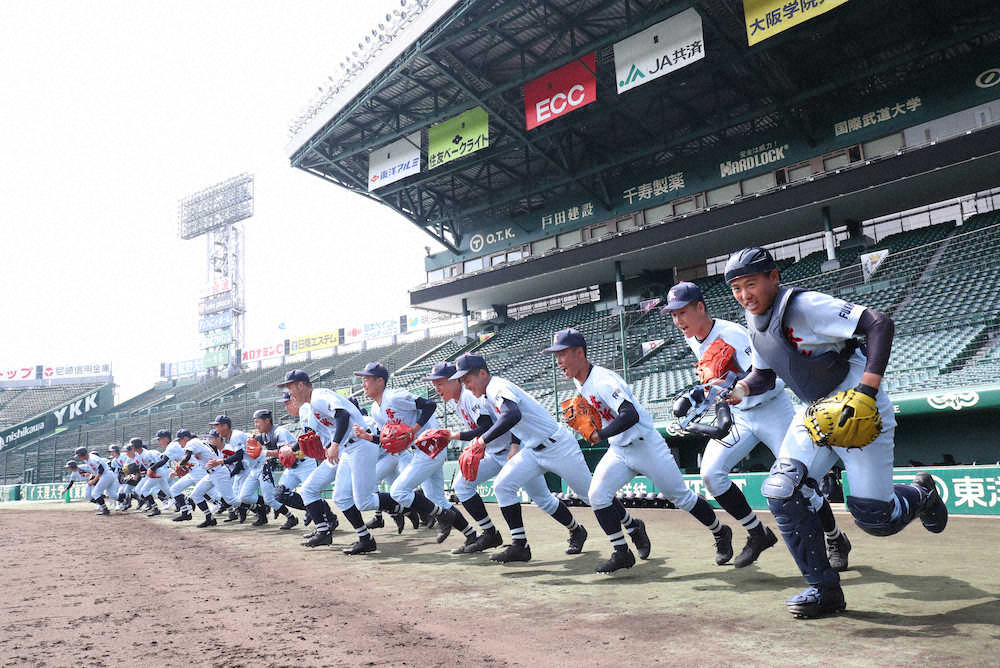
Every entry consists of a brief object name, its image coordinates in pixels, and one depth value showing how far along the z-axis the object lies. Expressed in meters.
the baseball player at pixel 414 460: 7.64
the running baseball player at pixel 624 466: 5.05
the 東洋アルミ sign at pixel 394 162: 24.19
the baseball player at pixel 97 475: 16.77
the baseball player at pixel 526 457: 5.80
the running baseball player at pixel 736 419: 4.67
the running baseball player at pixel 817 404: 3.12
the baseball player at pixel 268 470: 10.32
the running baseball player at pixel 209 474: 12.05
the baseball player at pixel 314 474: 7.90
